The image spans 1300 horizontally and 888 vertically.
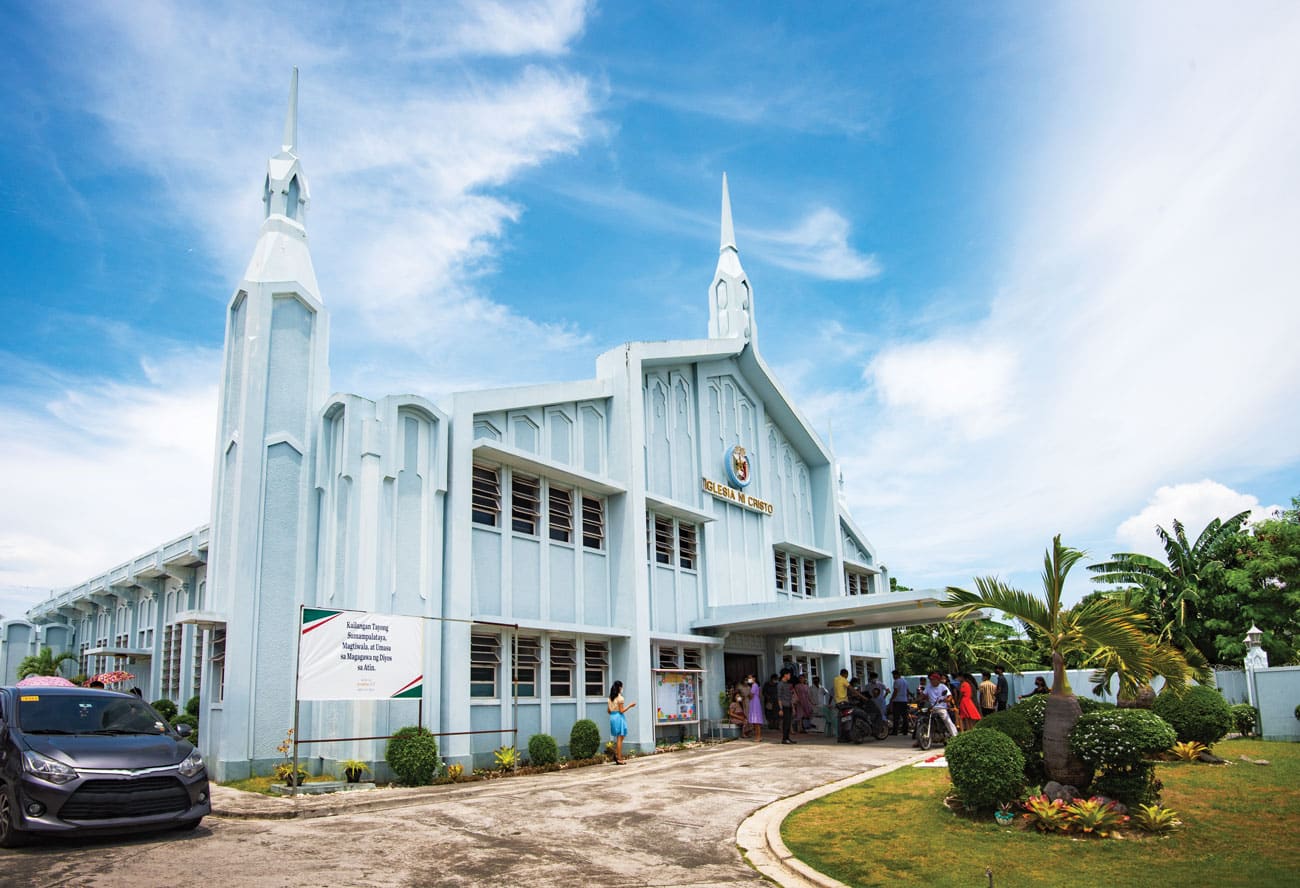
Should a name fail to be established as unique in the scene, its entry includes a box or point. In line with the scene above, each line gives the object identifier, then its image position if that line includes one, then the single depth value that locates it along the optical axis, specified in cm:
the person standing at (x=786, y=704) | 2291
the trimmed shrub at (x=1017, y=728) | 1193
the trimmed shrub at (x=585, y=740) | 1859
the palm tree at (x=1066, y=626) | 1148
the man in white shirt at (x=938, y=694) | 2030
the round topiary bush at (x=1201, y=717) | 1594
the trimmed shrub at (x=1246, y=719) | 2070
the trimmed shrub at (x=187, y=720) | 2239
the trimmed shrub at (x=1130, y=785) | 1052
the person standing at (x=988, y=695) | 2212
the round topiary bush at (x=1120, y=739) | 1046
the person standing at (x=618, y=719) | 1852
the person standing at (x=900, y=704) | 2478
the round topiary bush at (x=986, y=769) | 1090
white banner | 1405
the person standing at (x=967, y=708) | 2052
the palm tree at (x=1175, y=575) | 3631
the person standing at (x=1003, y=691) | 2543
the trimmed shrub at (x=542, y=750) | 1753
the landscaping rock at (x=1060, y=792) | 1073
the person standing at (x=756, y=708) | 2367
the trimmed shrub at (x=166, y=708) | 2497
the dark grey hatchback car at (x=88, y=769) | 935
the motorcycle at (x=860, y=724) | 2270
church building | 1686
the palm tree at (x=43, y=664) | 3704
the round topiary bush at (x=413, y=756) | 1516
